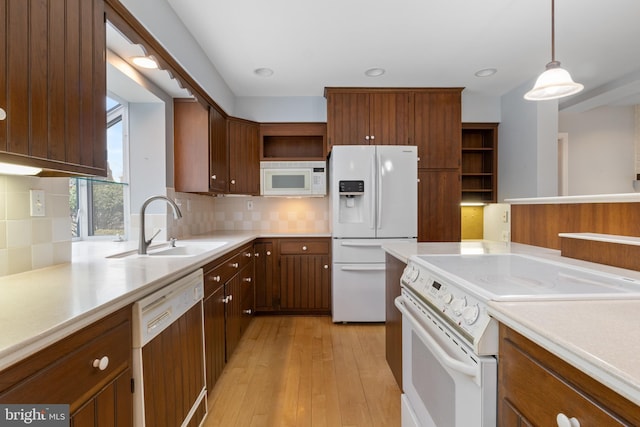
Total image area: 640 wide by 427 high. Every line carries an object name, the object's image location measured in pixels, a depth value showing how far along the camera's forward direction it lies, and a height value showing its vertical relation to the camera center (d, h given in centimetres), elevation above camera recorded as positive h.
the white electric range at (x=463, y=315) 84 -36
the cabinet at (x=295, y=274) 322 -66
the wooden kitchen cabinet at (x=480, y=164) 375 +59
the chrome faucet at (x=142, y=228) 184 -10
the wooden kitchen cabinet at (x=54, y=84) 90 +43
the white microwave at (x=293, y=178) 339 +37
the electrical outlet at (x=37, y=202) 131 +4
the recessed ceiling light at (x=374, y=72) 287 +133
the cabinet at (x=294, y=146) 369 +79
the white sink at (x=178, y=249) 192 -27
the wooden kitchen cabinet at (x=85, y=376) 64 -40
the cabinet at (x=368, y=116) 326 +101
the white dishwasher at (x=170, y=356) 106 -59
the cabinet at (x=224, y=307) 178 -66
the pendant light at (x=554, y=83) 179 +77
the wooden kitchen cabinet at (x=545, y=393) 52 -37
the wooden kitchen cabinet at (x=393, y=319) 177 -67
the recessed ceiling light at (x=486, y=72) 294 +135
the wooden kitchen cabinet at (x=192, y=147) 270 +58
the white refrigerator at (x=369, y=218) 296 -7
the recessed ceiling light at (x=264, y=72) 287 +133
